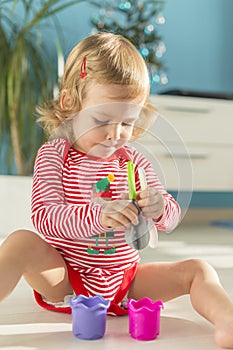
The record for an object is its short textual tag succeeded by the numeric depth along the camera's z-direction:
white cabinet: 3.09
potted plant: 2.91
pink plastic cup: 1.46
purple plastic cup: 1.46
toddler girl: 1.52
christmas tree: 3.36
